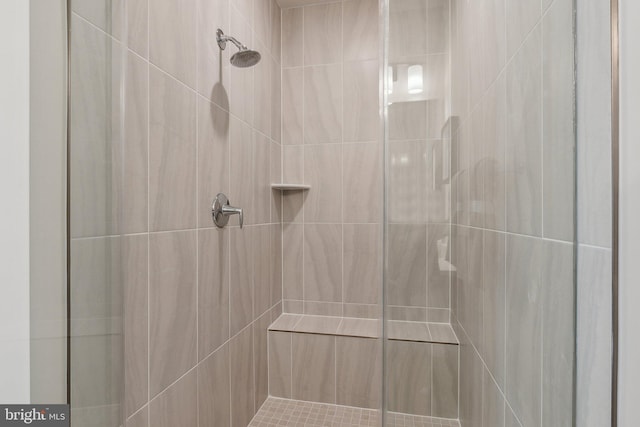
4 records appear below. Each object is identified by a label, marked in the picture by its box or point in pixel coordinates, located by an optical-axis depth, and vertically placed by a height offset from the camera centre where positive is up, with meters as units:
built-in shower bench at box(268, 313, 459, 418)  1.73 -0.80
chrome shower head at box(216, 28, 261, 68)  1.25 +0.61
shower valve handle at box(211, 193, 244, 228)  1.26 +0.01
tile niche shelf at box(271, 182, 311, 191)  1.88 +0.15
